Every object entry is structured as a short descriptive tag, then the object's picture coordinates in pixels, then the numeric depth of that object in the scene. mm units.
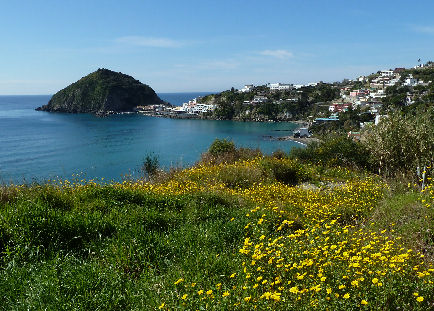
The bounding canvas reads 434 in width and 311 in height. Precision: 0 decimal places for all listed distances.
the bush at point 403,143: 10820
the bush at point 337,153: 12852
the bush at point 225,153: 13219
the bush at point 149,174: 11182
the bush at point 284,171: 10953
